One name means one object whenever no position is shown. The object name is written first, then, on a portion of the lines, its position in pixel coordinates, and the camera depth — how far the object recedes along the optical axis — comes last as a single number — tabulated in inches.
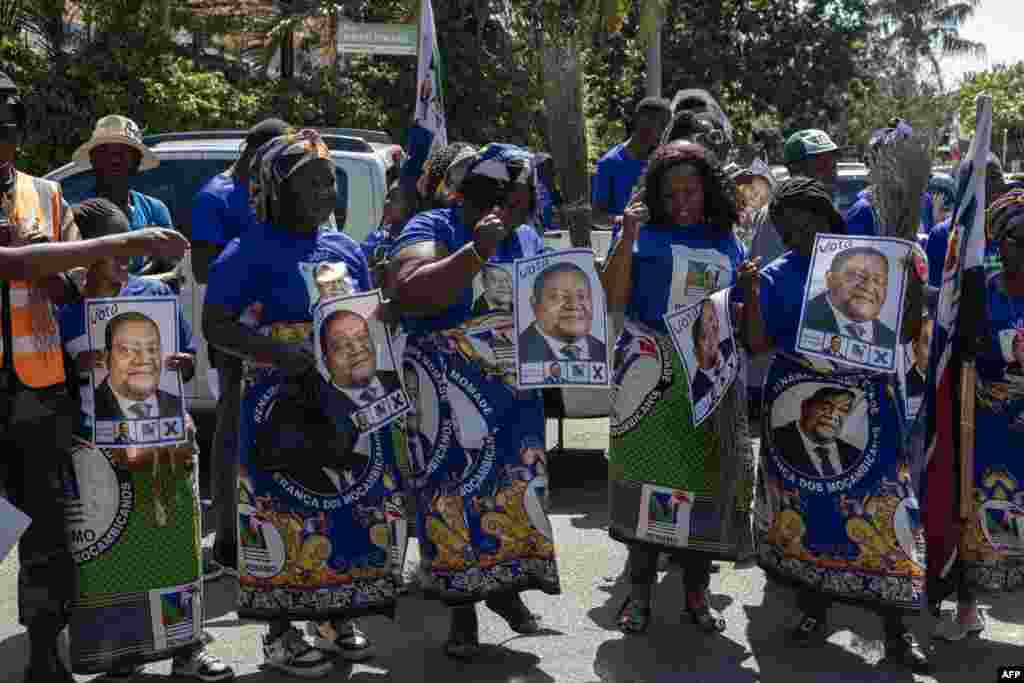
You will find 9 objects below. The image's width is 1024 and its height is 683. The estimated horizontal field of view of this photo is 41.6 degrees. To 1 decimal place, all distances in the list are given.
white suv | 302.8
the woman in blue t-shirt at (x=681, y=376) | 197.3
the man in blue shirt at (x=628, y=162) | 278.5
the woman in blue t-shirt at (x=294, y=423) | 173.0
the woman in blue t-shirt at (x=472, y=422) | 185.5
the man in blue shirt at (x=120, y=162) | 222.5
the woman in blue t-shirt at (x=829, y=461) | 185.5
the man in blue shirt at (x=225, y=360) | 230.1
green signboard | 449.7
